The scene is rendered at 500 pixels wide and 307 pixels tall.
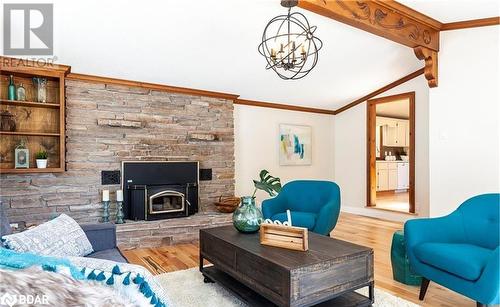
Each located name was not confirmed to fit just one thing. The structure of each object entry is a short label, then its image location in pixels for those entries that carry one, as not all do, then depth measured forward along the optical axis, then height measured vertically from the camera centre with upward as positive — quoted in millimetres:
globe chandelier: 2350 +810
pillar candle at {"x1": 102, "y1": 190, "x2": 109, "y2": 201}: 3941 -514
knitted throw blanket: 944 -405
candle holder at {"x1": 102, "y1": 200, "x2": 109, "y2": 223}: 3962 -736
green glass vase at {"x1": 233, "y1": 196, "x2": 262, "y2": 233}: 2594 -524
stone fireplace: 3748 +65
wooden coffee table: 1865 -761
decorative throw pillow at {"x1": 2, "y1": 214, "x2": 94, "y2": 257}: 1762 -522
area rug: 2371 -1130
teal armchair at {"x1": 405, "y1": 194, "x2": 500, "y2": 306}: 2002 -707
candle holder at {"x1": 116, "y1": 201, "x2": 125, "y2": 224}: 3955 -751
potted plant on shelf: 3604 -56
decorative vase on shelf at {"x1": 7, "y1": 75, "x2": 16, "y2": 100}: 3479 +703
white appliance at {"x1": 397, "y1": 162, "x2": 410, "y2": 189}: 8766 -608
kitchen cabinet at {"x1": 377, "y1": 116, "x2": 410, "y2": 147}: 8982 +633
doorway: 5977 -23
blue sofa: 2201 -664
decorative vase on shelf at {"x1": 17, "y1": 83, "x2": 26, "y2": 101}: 3542 +696
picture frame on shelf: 3539 -32
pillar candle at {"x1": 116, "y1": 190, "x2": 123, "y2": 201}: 3988 -522
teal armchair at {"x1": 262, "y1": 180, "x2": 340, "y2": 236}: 3512 -632
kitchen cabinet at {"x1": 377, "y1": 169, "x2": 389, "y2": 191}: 8258 -691
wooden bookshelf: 3475 +456
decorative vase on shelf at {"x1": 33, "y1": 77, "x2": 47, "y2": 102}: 3678 +780
